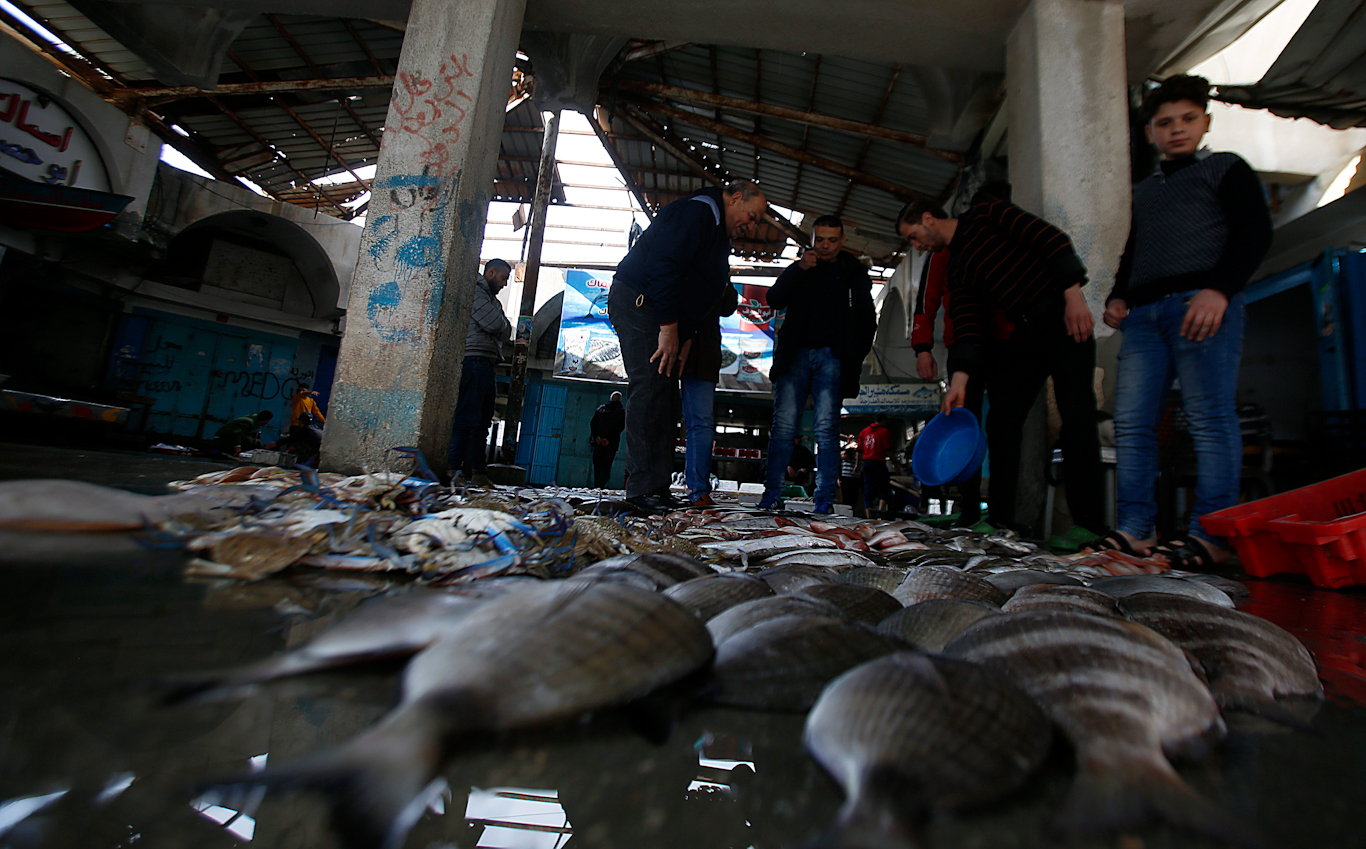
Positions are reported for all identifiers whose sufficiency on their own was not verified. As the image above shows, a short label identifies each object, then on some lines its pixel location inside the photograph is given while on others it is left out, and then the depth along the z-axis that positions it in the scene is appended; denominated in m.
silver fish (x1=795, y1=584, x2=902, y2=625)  1.13
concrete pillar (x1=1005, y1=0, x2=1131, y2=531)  3.62
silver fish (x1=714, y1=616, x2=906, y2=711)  0.77
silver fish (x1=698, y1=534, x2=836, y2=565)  2.21
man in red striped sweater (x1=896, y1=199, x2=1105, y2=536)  2.94
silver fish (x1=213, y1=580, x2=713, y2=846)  0.49
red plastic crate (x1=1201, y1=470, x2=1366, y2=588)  2.15
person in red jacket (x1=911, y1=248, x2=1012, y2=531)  3.58
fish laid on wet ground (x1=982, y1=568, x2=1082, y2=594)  1.54
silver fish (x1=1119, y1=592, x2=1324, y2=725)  0.89
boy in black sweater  2.50
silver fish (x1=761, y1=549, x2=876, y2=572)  1.98
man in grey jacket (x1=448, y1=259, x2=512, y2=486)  5.46
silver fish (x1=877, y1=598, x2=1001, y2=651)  0.99
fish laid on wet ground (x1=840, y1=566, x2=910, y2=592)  1.50
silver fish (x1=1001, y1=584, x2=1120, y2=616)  1.08
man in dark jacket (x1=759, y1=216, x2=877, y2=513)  4.16
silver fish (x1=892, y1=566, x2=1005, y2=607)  1.31
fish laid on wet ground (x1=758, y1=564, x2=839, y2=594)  1.41
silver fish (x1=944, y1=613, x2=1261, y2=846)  0.53
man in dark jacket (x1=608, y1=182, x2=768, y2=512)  3.32
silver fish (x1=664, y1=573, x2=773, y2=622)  1.09
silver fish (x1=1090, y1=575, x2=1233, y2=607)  1.46
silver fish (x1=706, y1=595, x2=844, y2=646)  0.94
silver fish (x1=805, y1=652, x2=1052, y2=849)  0.50
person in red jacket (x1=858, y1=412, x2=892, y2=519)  8.52
